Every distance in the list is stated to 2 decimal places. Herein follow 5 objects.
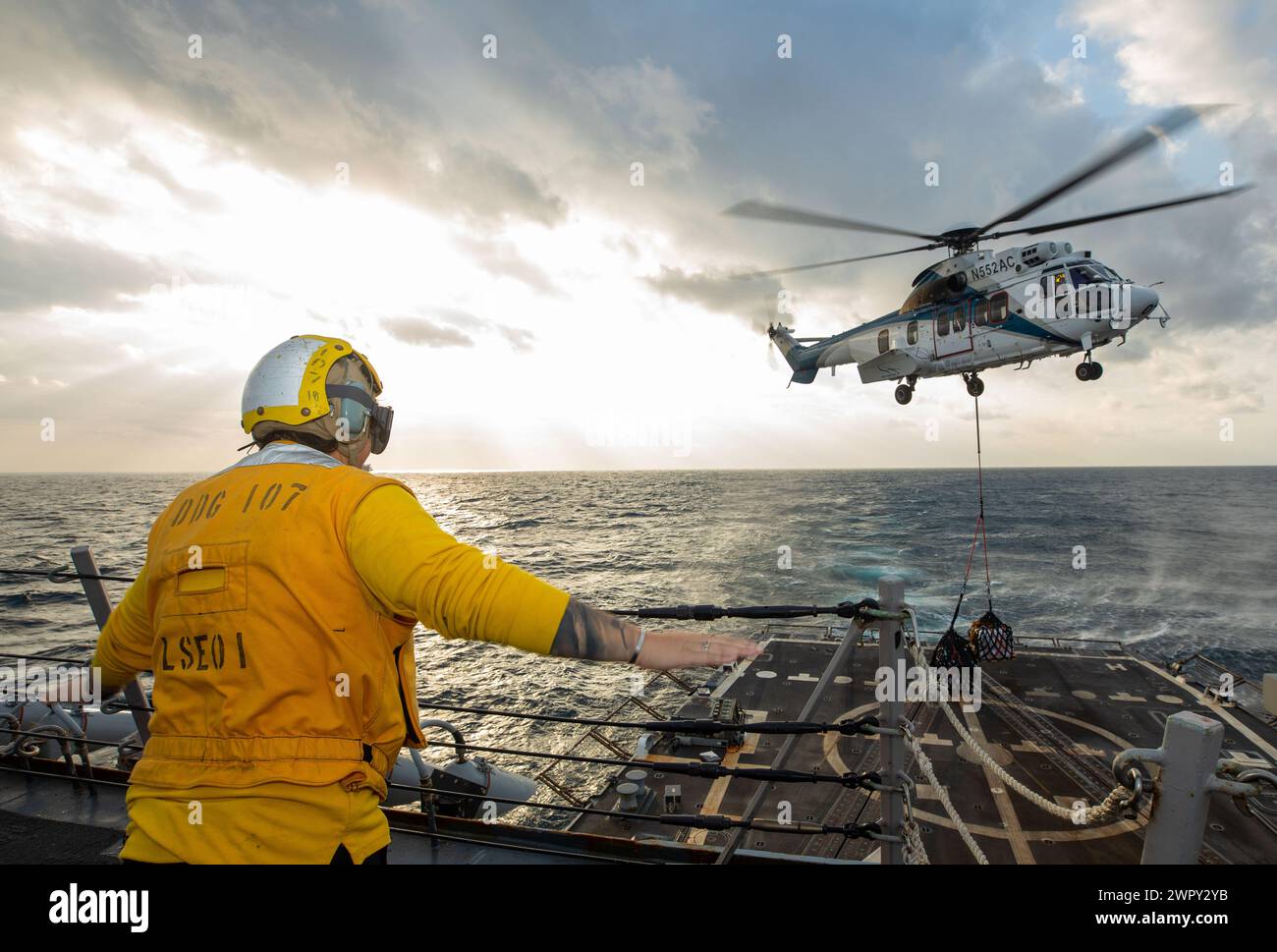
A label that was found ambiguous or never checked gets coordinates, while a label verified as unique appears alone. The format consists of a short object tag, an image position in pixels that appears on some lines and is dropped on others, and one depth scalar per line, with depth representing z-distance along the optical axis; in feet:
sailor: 6.26
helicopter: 51.90
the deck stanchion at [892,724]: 9.51
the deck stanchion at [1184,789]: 8.80
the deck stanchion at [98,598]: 14.12
